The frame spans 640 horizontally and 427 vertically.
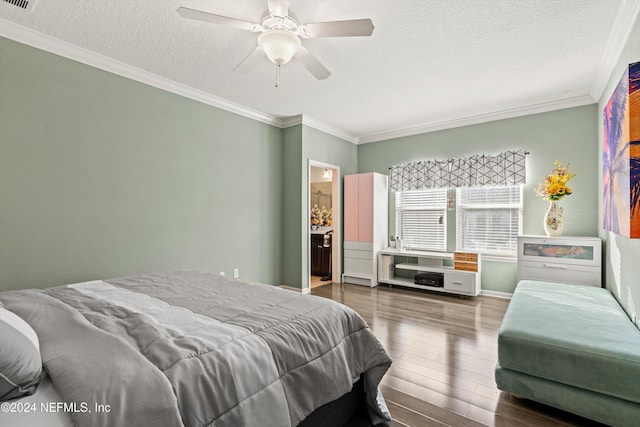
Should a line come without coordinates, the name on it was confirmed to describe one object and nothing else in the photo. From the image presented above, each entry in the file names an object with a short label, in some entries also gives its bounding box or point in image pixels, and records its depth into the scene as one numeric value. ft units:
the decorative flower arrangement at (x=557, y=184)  12.41
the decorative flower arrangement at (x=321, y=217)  23.38
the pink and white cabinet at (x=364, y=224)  17.28
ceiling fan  6.44
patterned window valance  14.26
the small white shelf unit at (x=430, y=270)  14.42
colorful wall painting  6.56
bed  2.91
